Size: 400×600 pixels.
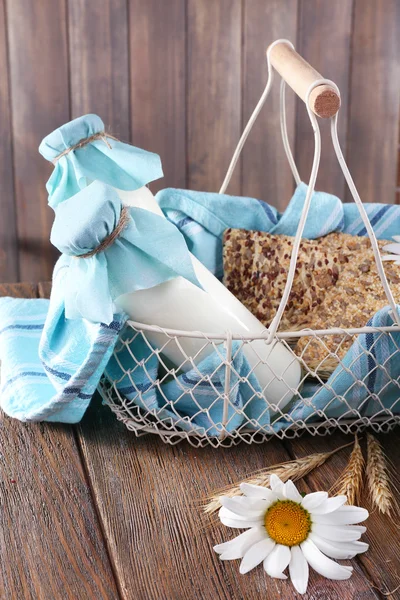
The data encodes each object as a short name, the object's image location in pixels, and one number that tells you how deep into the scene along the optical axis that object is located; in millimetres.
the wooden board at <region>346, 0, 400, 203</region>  2029
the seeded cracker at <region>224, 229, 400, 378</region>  940
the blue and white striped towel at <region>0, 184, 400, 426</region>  848
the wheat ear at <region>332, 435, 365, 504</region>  809
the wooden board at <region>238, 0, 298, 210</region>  1958
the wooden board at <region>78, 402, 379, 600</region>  744
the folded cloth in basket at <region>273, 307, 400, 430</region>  846
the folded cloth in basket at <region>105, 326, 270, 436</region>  846
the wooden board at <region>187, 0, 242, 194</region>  1927
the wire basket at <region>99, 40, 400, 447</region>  841
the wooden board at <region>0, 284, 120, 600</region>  747
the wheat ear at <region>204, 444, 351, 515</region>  806
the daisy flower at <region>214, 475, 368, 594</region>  754
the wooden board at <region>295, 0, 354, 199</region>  1990
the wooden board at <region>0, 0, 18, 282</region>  1851
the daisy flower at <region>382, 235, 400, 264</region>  923
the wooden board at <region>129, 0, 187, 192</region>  1896
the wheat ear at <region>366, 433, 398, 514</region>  803
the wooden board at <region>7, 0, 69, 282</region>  1838
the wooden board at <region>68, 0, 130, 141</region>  1861
